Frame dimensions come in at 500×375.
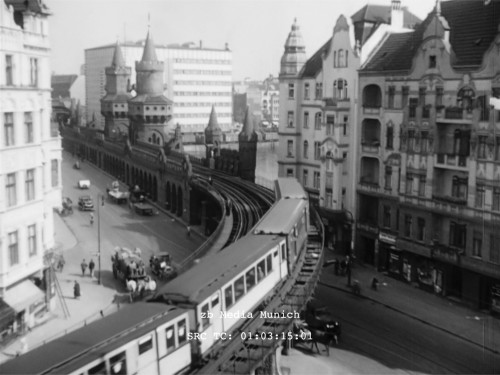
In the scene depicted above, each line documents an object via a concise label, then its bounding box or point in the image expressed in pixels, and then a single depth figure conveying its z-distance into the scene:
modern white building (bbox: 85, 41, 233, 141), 88.19
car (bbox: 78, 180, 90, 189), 72.12
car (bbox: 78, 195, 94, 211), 63.19
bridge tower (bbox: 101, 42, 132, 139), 101.44
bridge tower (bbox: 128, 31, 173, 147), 89.38
